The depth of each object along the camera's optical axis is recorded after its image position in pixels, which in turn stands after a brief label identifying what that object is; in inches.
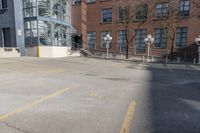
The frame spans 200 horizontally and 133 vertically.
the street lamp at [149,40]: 866.2
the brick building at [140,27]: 892.4
